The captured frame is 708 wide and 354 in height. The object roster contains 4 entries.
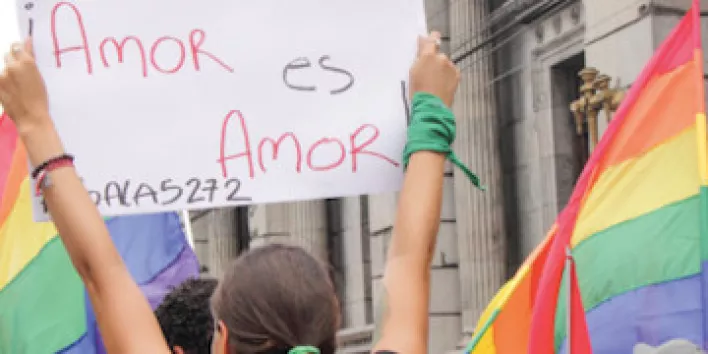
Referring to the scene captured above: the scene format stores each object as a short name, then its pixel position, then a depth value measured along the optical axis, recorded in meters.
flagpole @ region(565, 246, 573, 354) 4.74
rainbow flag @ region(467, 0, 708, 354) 4.69
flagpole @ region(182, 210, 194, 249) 7.61
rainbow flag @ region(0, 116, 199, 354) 5.56
